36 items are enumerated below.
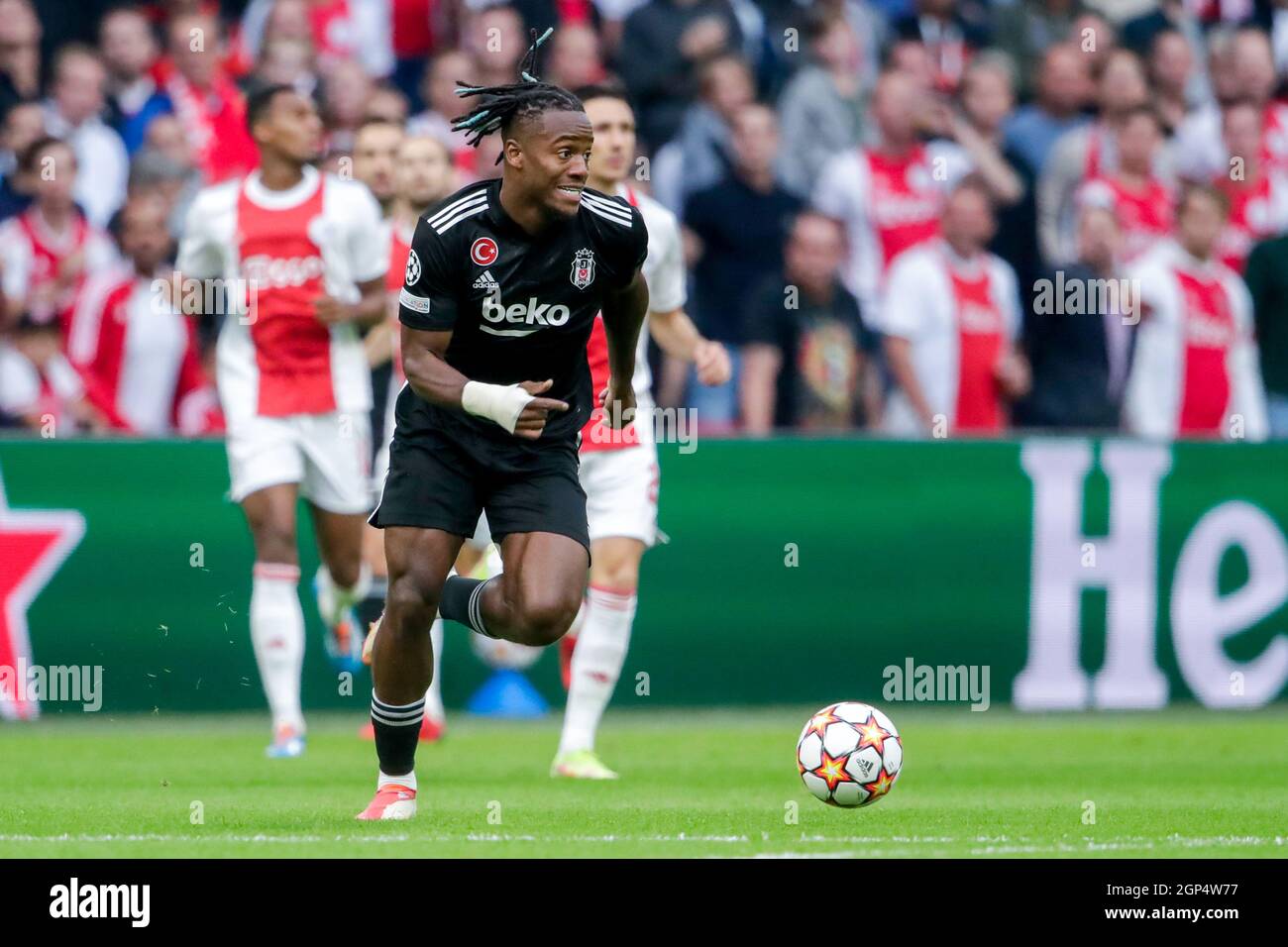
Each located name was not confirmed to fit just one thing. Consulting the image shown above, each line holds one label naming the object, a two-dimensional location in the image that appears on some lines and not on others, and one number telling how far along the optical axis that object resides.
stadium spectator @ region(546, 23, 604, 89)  15.79
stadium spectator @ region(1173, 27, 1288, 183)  17.70
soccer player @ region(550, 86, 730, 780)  10.66
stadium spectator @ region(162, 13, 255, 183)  15.77
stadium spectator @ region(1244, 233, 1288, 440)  16.41
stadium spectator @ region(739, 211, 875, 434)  14.94
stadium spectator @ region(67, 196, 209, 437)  14.70
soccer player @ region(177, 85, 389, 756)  11.74
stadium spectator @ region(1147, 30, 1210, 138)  18.00
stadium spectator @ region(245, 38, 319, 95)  15.30
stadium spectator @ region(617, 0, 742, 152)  16.14
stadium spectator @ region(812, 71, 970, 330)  15.95
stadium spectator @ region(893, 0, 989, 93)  17.41
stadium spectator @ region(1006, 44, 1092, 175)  17.33
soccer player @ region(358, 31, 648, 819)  7.94
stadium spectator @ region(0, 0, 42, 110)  15.73
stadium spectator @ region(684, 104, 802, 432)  15.54
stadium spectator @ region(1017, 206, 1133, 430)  15.78
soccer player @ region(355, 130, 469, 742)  12.46
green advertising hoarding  13.81
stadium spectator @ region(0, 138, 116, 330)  14.73
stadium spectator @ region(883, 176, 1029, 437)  15.39
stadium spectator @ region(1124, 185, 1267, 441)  15.84
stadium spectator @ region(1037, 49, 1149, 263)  16.88
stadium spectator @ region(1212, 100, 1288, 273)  17.05
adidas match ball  8.61
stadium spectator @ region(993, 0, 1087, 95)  17.88
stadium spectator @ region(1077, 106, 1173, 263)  16.56
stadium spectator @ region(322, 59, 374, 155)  15.63
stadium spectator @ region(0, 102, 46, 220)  15.05
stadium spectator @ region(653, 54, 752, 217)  15.88
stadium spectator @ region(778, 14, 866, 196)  16.39
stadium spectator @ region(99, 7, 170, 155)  15.95
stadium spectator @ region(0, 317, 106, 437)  14.40
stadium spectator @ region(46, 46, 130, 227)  15.66
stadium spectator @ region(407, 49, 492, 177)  15.66
